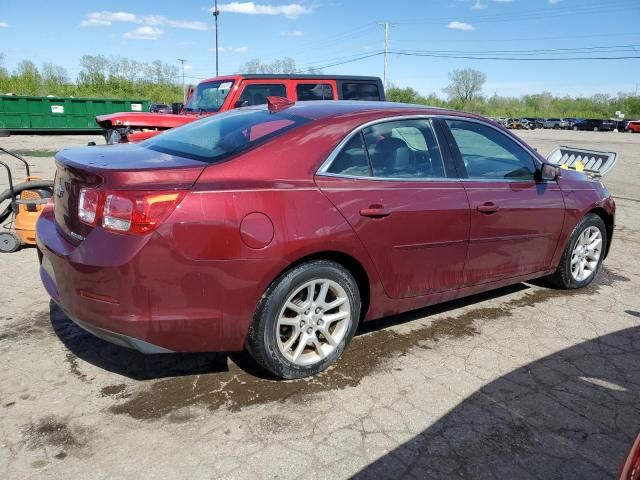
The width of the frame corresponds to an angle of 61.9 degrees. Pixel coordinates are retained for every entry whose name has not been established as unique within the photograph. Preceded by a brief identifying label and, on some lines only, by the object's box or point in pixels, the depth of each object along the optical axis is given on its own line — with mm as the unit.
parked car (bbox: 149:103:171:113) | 34719
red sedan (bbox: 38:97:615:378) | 2604
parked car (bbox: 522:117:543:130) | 68125
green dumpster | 24734
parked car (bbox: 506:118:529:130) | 61869
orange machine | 5430
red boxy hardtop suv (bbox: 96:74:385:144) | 9023
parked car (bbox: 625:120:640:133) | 58094
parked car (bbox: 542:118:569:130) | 67631
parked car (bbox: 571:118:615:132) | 61816
